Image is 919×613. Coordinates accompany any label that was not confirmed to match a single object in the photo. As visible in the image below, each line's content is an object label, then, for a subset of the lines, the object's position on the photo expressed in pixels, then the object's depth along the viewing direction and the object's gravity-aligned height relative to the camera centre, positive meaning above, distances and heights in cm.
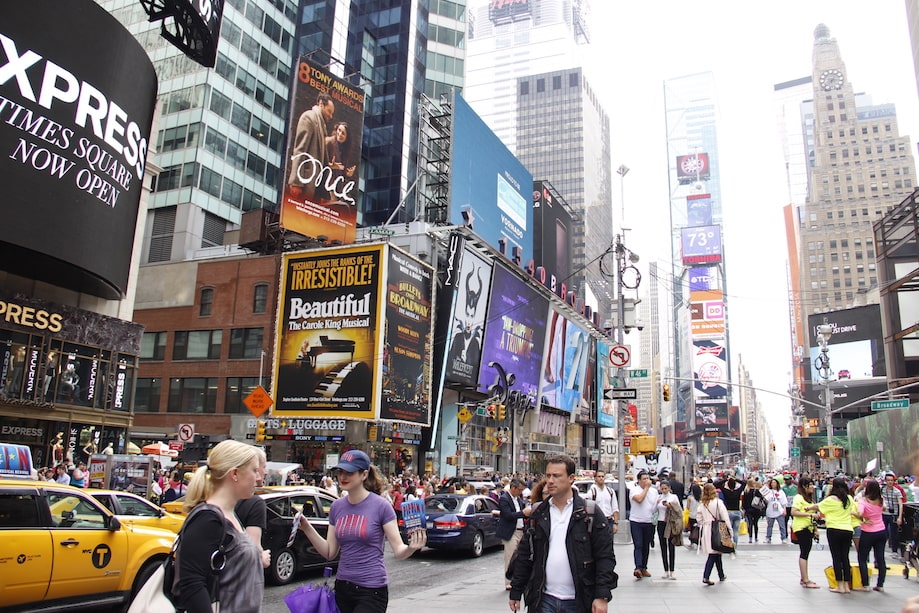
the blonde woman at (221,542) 351 -51
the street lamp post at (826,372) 3481 +406
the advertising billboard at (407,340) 3790 +572
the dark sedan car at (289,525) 1259 -148
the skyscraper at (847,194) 13562 +5076
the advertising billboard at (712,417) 15488 +785
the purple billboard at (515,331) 4897 +850
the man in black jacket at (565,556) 505 -76
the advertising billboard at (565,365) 6031 +753
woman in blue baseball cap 534 -70
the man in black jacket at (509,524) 1190 -124
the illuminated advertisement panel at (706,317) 16175 +3041
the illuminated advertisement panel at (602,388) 7925 +668
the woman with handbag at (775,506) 2067 -145
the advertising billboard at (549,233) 8162 +2511
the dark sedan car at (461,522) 1727 -182
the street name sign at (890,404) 2977 +225
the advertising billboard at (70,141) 2133 +935
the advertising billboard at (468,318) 4394 +805
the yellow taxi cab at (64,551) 834 -141
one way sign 2125 +171
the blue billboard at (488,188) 5319 +2115
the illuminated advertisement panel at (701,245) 17288 +4992
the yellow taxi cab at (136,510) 1062 -110
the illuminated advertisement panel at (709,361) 15838 +2008
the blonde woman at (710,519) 1223 -113
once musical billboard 3694 +1516
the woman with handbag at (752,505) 2266 -161
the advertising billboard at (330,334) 3719 +576
